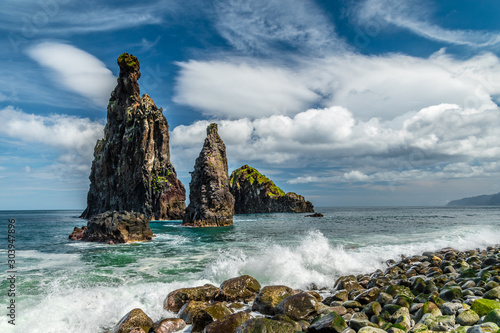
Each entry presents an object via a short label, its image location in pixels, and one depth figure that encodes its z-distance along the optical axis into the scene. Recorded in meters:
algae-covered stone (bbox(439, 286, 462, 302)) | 8.84
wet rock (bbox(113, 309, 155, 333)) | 8.46
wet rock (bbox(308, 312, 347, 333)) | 7.27
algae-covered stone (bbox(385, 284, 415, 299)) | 9.87
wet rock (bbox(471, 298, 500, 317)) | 7.05
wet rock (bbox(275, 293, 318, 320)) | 8.77
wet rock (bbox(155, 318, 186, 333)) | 8.53
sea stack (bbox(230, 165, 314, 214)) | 150.88
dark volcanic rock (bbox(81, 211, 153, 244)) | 31.52
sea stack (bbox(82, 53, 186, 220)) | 92.31
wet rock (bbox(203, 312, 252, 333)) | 7.64
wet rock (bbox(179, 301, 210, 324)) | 9.34
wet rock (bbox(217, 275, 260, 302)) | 11.37
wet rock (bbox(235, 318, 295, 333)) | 7.00
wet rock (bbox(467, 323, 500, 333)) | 5.61
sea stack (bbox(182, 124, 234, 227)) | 59.75
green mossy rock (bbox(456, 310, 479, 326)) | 6.81
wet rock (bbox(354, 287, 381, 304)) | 9.75
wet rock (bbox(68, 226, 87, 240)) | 35.26
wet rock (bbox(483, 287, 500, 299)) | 8.23
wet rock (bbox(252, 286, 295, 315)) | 9.73
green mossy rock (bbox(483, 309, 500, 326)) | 6.21
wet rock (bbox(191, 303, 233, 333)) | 8.48
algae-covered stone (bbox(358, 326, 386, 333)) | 6.56
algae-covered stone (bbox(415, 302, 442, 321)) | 7.45
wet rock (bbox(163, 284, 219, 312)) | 10.76
